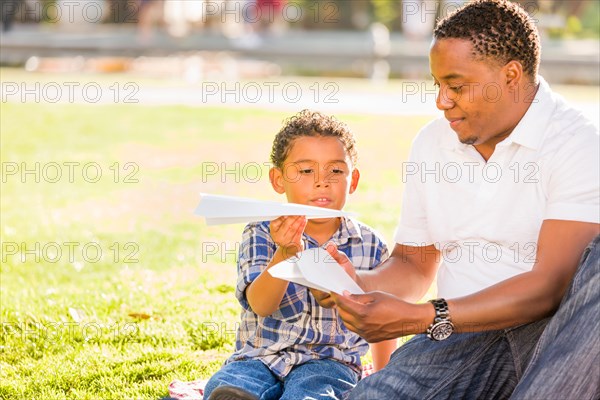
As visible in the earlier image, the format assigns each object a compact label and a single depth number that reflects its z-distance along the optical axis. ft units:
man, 10.22
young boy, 11.45
